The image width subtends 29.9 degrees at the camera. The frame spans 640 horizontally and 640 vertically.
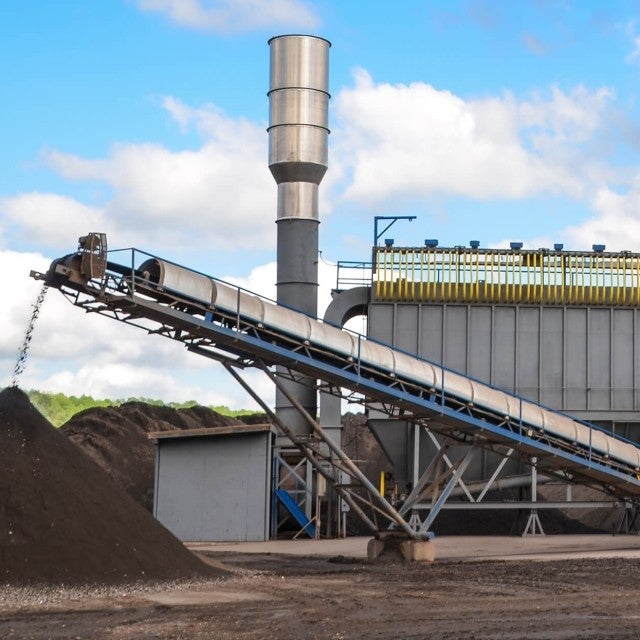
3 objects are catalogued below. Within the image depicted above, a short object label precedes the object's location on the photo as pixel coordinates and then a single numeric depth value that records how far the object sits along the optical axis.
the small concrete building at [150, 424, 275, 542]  38.88
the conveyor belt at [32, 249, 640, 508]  22.92
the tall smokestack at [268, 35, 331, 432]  37.34
